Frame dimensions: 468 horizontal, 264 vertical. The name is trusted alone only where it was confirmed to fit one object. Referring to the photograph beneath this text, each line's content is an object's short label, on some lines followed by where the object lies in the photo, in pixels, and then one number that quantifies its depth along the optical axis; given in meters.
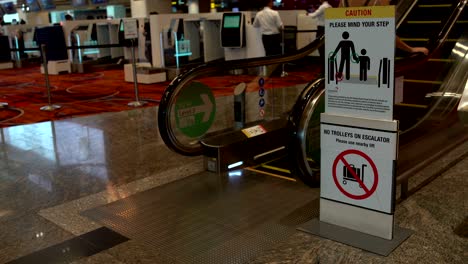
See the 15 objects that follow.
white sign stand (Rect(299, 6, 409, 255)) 2.52
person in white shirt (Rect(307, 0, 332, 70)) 10.49
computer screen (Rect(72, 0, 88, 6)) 20.61
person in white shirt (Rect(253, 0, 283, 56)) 10.44
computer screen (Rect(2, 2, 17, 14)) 25.18
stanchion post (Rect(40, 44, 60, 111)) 7.72
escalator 3.39
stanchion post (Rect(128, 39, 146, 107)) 7.85
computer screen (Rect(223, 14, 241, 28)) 11.09
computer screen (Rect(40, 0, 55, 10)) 21.52
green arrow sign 4.17
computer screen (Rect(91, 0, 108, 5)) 19.94
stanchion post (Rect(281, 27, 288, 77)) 10.57
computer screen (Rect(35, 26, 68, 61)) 11.11
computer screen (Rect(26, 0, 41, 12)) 22.14
